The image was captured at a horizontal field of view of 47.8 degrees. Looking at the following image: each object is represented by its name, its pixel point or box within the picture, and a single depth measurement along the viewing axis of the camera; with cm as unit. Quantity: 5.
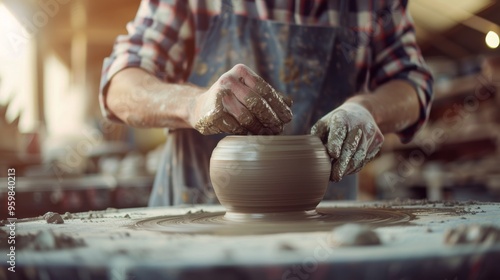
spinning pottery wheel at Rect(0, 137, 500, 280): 79
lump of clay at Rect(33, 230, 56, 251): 94
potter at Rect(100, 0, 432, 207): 190
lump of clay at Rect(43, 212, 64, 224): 133
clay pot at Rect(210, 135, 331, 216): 132
